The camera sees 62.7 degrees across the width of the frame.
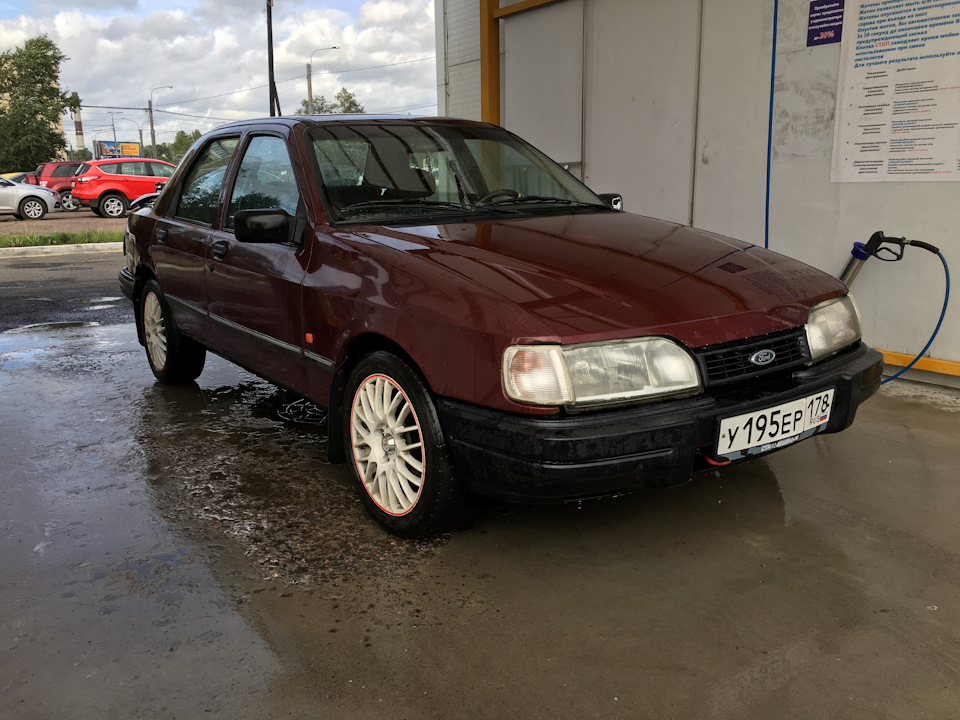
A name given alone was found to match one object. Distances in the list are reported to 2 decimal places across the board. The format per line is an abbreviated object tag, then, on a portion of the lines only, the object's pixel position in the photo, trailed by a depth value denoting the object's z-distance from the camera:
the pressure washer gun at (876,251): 4.65
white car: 20.71
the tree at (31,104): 43.94
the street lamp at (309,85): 40.09
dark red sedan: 2.34
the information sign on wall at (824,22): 5.01
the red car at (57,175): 26.38
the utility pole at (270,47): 25.15
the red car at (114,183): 21.72
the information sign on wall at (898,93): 4.55
